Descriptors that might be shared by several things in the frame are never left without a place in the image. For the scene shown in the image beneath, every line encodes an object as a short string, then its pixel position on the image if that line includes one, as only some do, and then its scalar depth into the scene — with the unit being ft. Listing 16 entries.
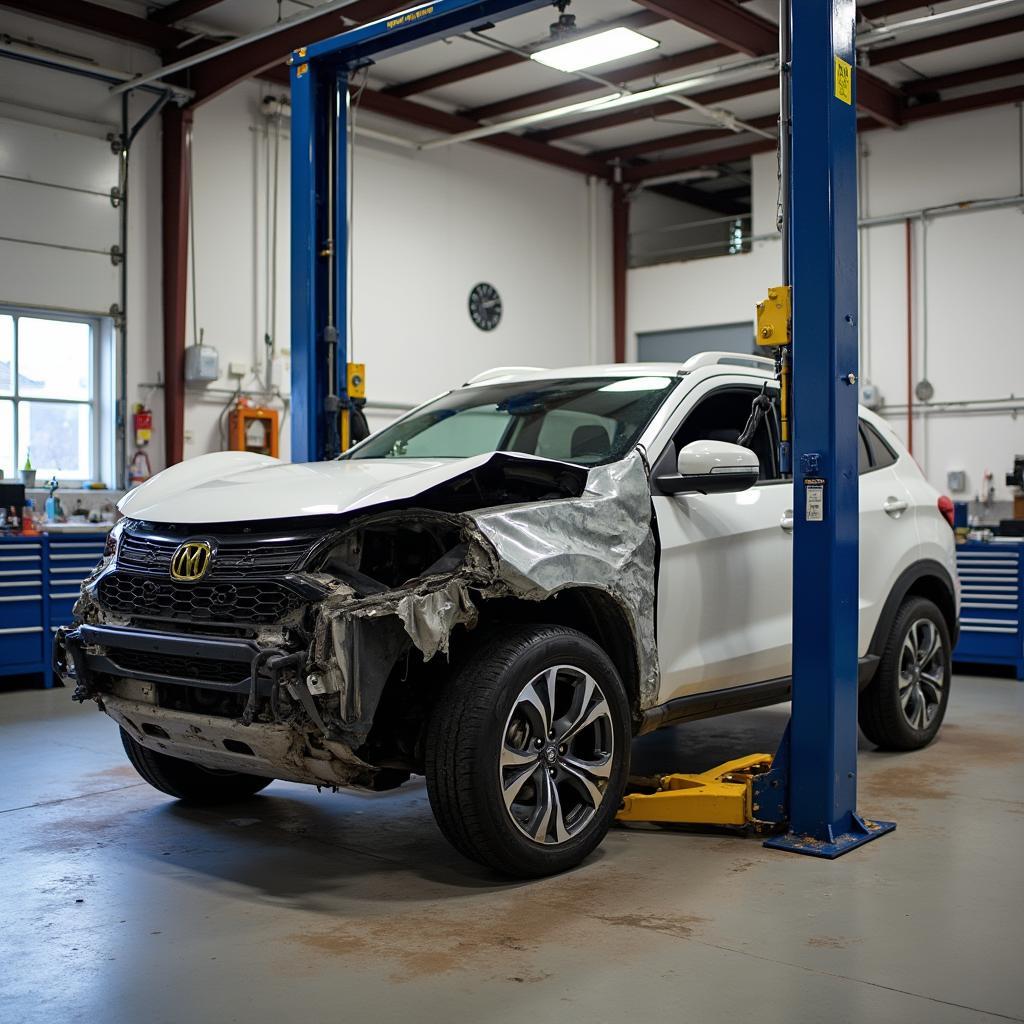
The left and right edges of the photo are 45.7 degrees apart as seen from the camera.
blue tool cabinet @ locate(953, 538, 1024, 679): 26.53
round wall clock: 43.06
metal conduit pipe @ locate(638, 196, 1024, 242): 39.37
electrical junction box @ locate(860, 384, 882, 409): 41.57
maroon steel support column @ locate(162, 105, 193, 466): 32.94
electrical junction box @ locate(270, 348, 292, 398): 36.01
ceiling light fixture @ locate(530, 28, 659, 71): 31.73
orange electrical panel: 34.47
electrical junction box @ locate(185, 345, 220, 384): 32.86
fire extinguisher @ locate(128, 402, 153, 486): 32.19
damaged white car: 10.96
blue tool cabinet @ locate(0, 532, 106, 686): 25.31
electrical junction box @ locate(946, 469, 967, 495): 40.01
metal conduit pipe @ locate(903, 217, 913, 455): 41.29
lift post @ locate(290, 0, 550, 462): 20.84
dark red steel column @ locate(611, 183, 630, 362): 48.93
